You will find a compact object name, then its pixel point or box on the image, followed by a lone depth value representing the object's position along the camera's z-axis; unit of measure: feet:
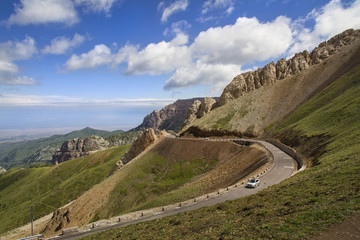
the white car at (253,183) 93.91
